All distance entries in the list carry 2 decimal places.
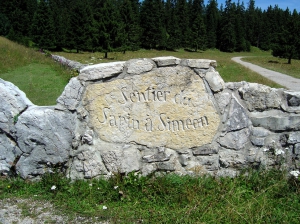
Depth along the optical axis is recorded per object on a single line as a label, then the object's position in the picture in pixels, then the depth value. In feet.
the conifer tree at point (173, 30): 165.52
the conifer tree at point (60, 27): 123.13
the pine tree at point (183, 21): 175.95
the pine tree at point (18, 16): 135.23
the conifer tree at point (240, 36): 189.70
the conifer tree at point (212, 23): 190.39
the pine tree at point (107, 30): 98.25
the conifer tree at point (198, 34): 174.02
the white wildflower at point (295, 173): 11.59
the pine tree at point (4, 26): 113.29
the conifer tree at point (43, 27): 114.11
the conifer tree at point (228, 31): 186.80
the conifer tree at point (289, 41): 94.89
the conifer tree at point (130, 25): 149.18
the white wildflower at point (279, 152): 12.43
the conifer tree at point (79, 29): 126.24
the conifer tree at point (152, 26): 163.73
